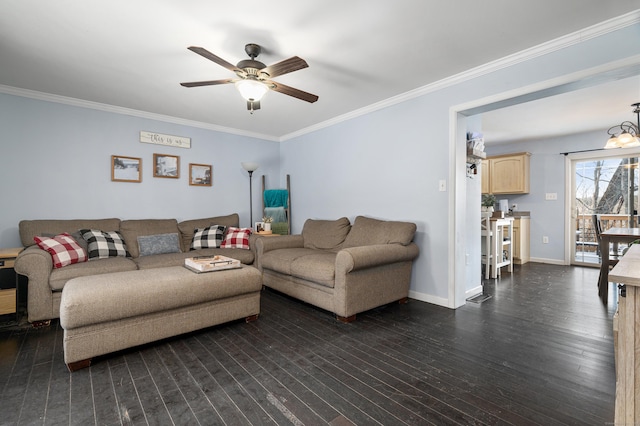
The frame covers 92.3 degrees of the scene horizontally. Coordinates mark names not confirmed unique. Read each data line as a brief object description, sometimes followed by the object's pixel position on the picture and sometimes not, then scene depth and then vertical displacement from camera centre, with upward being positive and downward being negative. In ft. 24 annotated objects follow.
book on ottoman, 8.53 -1.50
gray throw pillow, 12.13 -1.29
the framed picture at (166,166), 14.01 +2.15
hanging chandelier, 12.64 +2.98
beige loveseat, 9.00 -1.74
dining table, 10.94 -1.19
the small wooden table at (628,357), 3.62 -1.76
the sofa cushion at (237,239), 13.67 -1.23
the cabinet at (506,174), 19.27 +2.42
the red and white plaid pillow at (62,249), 9.42 -1.16
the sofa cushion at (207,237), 13.46 -1.15
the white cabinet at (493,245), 14.62 -1.70
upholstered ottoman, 6.43 -2.22
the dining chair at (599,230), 13.53 -0.88
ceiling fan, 7.21 +3.42
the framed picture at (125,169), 12.97 +1.87
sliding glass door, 16.65 +0.75
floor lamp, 15.33 +2.19
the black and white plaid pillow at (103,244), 10.87 -1.16
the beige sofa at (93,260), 8.62 -1.60
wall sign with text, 13.68 +3.35
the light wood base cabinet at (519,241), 18.58 -1.87
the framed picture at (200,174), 15.05 +1.88
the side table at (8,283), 8.66 -2.11
